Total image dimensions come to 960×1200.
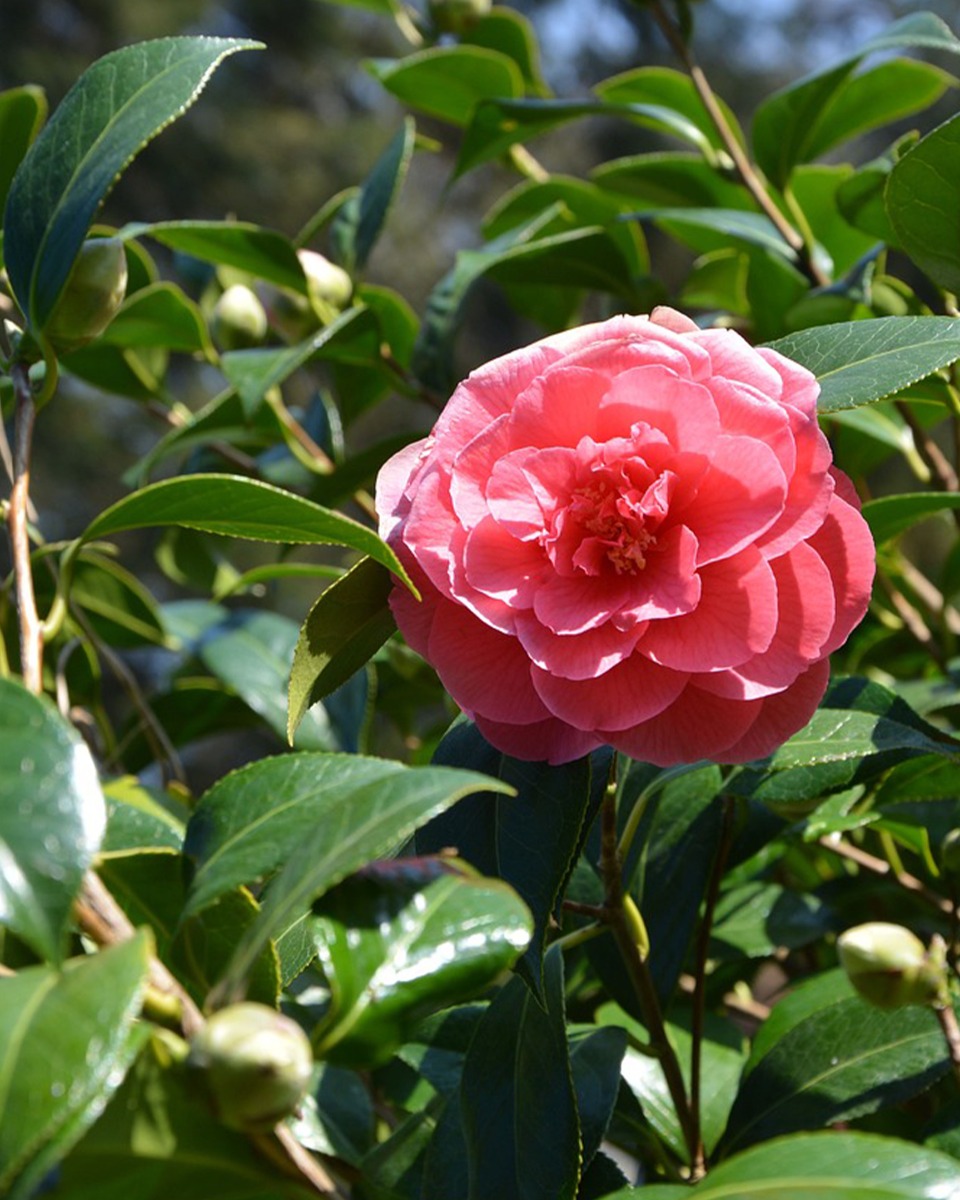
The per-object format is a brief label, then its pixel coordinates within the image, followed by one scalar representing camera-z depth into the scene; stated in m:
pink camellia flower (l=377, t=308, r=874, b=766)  0.54
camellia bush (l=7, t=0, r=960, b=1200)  0.39
